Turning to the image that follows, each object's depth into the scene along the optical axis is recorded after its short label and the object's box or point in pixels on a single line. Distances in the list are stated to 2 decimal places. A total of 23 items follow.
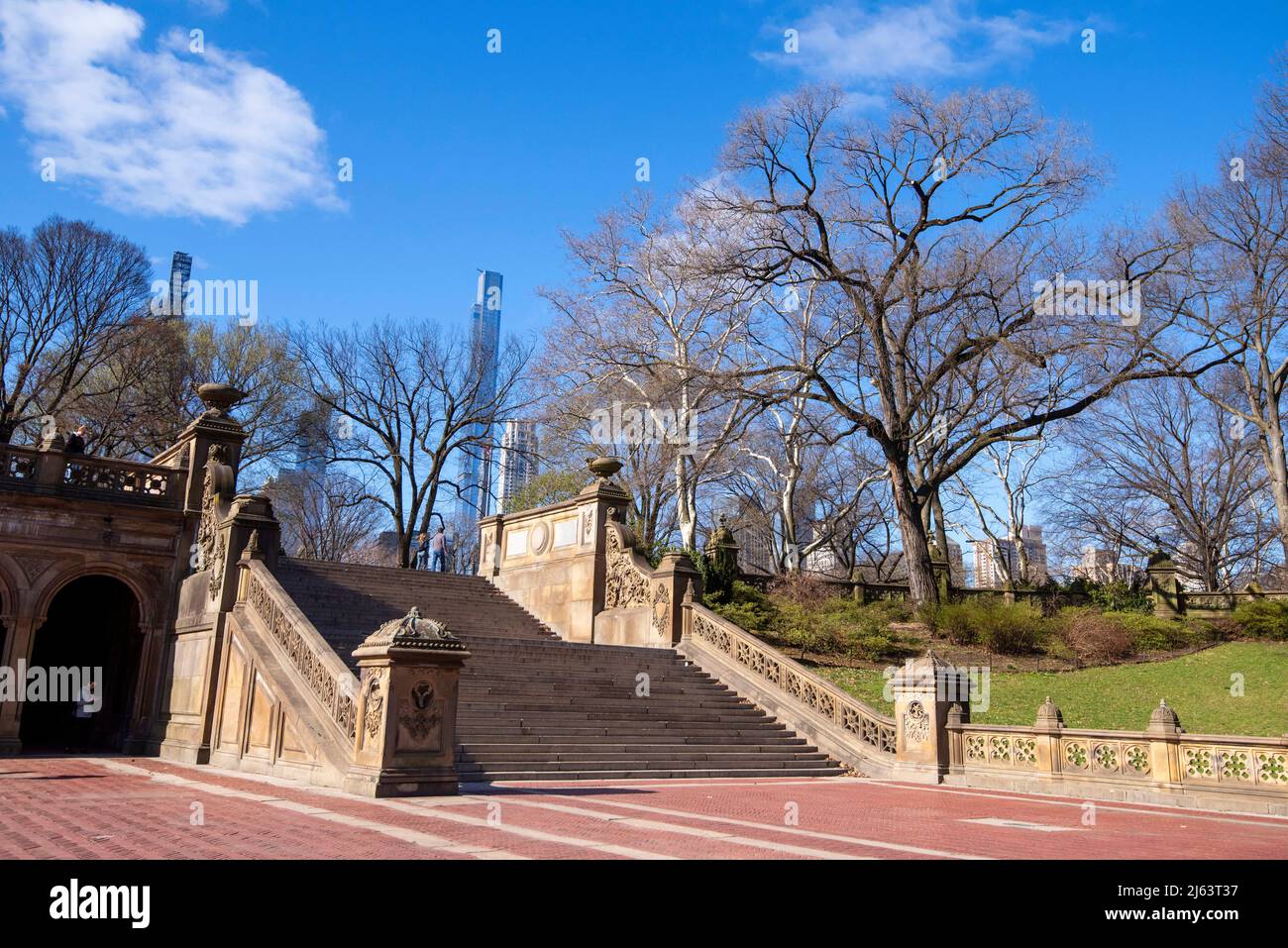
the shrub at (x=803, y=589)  29.89
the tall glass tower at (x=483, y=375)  41.41
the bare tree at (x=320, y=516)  46.06
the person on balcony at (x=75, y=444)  22.61
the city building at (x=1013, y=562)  56.31
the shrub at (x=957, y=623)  27.50
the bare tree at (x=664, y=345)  34.44
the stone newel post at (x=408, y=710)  11.13
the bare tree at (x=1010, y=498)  49.38
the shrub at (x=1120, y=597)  33.94
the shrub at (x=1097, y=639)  26.94
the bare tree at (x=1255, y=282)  32.38
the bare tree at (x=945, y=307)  30.30
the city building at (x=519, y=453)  42.28
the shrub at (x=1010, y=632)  27.22
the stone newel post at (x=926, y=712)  16.11
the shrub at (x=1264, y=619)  29.58
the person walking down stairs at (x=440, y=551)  36.75
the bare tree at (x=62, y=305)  33.66
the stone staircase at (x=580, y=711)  15.05
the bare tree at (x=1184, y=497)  46.28
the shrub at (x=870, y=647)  25.77
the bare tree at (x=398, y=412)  39.53
